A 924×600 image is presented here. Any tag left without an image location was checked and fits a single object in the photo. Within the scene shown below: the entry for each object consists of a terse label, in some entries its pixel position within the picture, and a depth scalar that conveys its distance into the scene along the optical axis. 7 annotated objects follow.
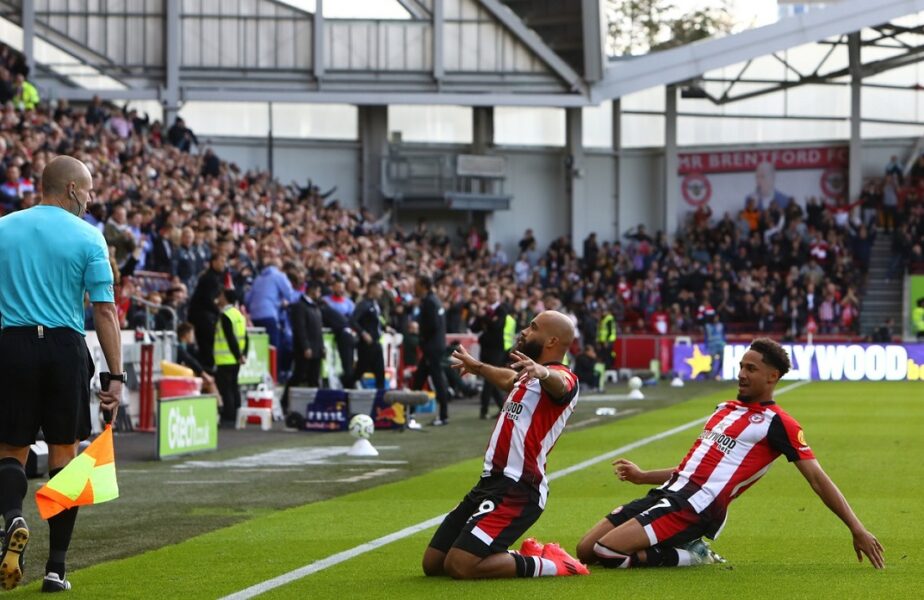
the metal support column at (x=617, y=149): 58.56
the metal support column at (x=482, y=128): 54.34
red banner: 58.06
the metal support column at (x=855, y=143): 57.03
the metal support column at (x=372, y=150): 53.28
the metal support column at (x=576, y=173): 55.12
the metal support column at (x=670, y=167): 57.91
